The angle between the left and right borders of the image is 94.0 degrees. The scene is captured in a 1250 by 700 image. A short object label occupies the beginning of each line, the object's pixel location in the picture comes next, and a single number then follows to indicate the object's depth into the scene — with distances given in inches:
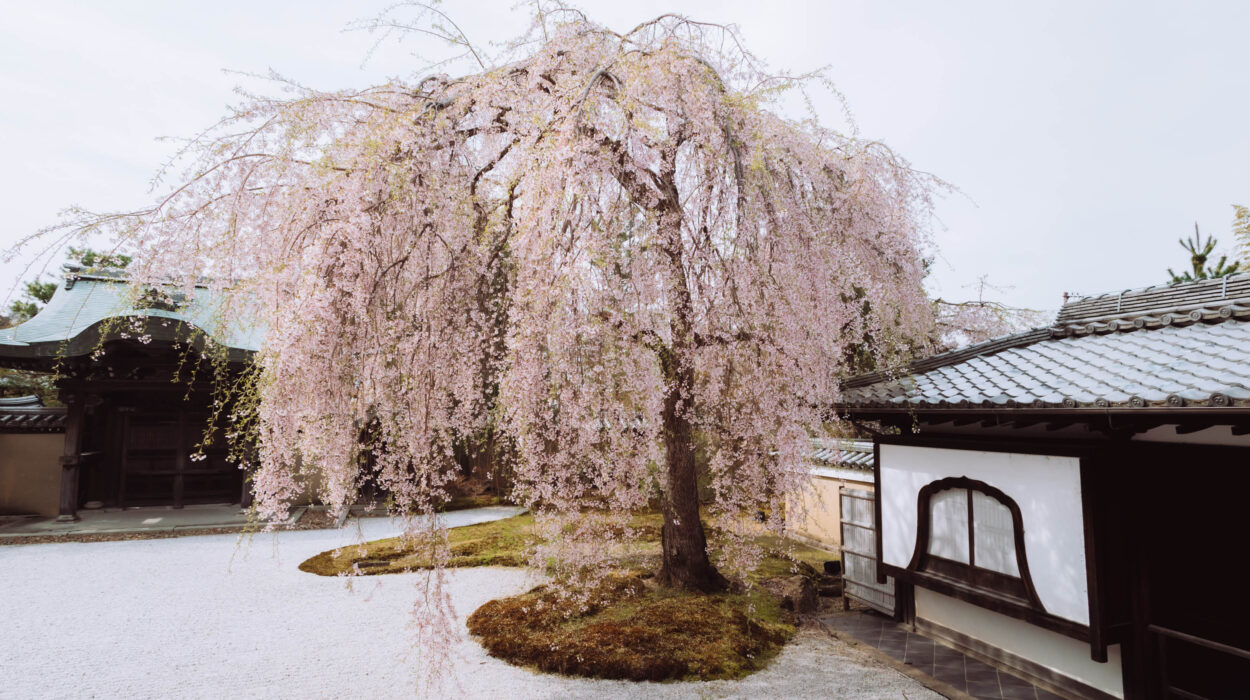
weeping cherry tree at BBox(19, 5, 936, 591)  162.7
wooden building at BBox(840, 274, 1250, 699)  165.2
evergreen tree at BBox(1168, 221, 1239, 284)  582.0
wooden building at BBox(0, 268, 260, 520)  457.4
